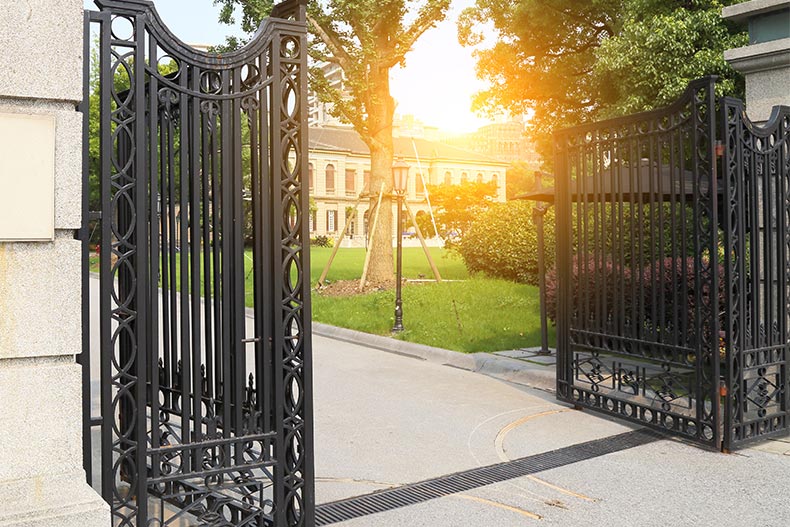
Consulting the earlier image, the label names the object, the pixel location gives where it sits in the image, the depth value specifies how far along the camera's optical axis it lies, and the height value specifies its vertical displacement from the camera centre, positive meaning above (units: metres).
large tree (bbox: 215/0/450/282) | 20.02 +6.05
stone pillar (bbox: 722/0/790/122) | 7.19 +2.10
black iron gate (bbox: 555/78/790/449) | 6.27 +0.08
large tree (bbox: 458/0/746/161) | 16.88 +5.80
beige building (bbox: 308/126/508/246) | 84.56 +12.97
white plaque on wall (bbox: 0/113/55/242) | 3.35 +0.47
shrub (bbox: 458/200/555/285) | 21.61 +1.04
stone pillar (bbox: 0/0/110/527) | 3.37 -0.11
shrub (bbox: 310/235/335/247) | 61.31 +3.18
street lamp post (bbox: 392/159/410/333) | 15.99 +2.17
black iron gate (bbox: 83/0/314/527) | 3.90 +0.08
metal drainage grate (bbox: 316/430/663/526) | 4.91 -1.44
